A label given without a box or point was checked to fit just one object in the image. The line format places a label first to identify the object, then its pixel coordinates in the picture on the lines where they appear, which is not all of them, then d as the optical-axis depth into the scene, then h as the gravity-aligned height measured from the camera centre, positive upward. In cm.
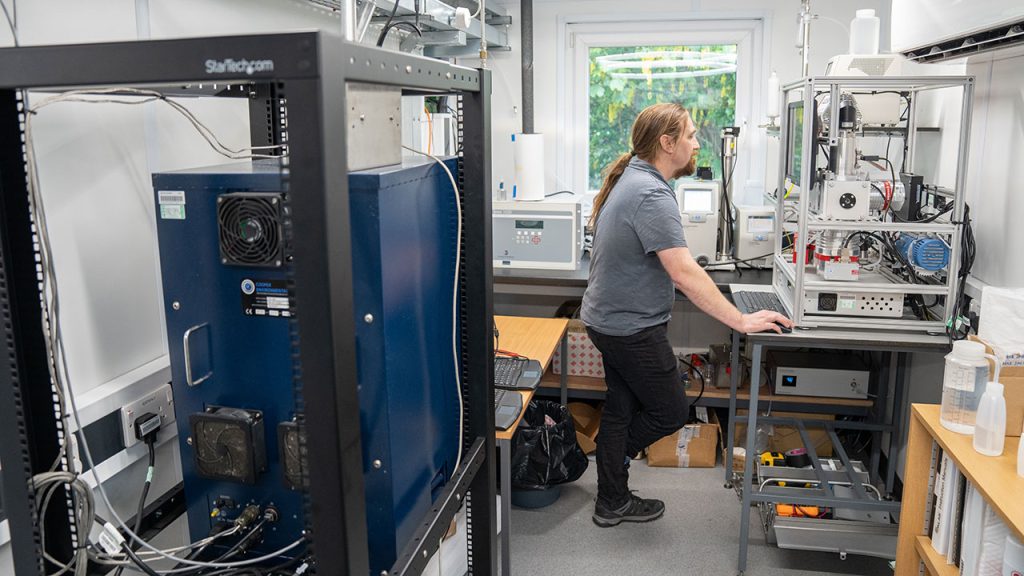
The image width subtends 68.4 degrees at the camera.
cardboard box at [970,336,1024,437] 171 -51
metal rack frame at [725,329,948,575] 232 -103
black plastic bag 280 -108
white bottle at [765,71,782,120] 338 +31
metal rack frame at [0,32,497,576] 76 -10
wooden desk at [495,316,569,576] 214 -63
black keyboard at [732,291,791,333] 260 -48
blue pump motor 226 -26
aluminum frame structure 221 -18
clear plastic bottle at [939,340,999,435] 176 -51
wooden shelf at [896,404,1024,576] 151 -65
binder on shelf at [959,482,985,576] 162 -79
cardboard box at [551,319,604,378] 360 -90
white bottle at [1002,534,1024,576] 145 -75
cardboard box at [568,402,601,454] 346 -119
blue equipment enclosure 108 -26
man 240 -38
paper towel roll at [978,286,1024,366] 172 -36
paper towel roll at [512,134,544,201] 336 +1
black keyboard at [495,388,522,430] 203 -67
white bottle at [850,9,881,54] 272 +47
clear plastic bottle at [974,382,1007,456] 163 -55
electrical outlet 148 -48
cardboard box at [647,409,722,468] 331 -123
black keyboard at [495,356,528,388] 230 -64
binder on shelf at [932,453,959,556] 176 -80
